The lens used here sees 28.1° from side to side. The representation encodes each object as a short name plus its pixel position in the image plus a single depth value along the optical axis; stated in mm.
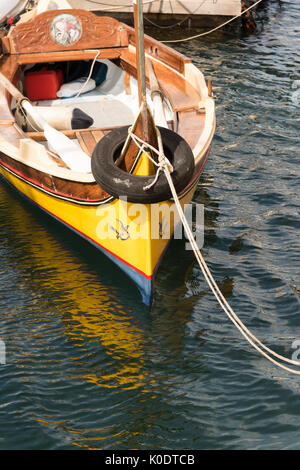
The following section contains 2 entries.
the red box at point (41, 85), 13188
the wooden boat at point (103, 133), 7695
